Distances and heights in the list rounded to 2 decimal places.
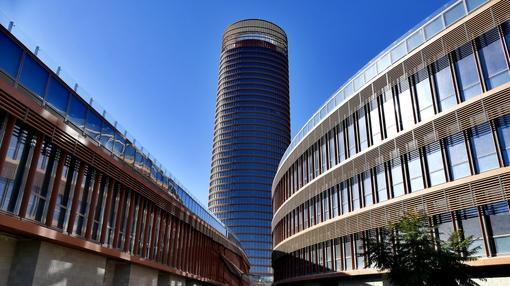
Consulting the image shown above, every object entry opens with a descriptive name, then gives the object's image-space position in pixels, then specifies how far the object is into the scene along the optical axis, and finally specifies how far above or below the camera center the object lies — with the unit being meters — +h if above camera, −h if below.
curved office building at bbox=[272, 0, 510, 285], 21.83 +10.16
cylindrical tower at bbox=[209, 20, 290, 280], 172.75 +66.85
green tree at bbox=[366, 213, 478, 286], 18.48 +2.35
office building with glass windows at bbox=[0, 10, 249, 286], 16.83 +5.62
